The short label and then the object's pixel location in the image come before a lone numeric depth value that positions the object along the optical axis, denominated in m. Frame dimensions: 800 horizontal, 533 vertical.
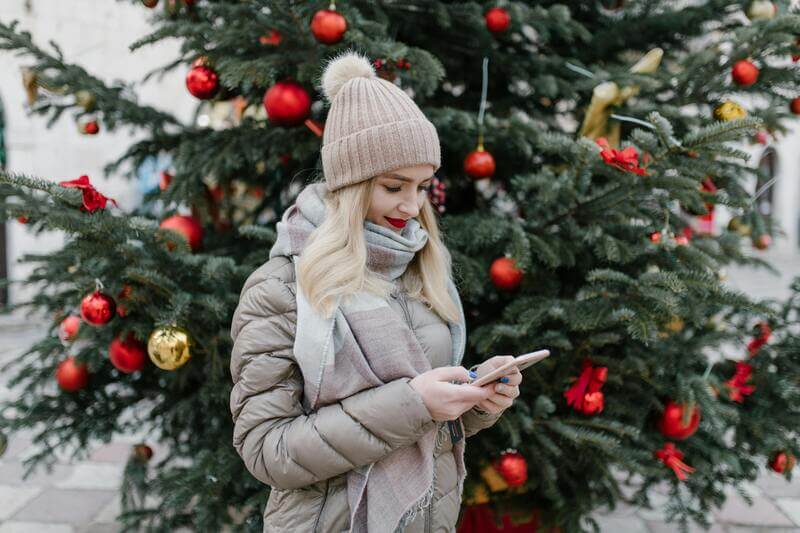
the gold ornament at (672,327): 2.30
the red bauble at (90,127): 2.70
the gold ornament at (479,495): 2.50
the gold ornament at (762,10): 2.57
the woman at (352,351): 1.45
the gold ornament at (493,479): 2.44
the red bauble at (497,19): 2.52
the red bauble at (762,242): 3.02
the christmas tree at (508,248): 2.09
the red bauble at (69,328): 2.36
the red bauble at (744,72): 2.41
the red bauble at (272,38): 2.25
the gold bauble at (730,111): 2.46
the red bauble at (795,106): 2.61
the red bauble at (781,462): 2.55
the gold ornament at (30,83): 2.57
